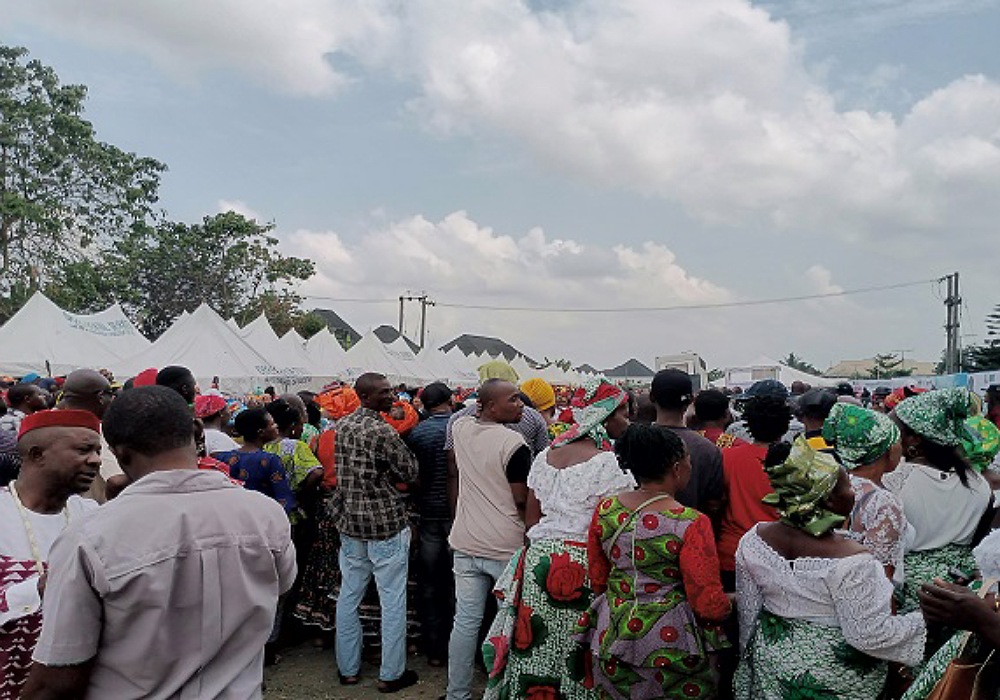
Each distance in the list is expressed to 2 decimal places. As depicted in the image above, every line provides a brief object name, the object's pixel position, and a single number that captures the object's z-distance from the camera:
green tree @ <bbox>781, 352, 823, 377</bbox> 86.43
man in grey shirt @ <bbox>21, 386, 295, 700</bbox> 1.98
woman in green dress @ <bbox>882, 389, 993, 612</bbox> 3.56
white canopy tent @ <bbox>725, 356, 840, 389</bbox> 29.85
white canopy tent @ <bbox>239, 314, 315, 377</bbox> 21.88
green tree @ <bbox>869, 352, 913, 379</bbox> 53.47
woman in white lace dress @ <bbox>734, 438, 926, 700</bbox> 2.87
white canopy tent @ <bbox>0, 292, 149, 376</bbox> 15.55
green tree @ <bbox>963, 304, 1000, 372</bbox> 24.15
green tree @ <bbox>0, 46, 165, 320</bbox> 26.12
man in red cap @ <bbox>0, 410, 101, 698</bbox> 2.64
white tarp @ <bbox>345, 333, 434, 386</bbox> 26.12
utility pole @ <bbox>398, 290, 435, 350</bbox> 59.34
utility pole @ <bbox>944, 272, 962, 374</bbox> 32.09
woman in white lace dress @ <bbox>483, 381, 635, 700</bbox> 4.05
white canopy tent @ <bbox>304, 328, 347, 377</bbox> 25.09
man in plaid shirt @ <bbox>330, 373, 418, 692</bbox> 5.50
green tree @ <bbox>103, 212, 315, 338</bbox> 38.31
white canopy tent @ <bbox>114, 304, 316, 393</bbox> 16.80
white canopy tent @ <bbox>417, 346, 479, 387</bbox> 31.31
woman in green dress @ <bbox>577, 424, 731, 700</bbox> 3.32
